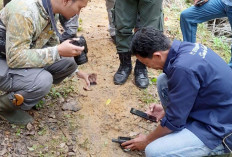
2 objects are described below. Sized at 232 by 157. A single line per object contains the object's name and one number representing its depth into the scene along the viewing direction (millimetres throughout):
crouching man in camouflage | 2421
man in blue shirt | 2025
